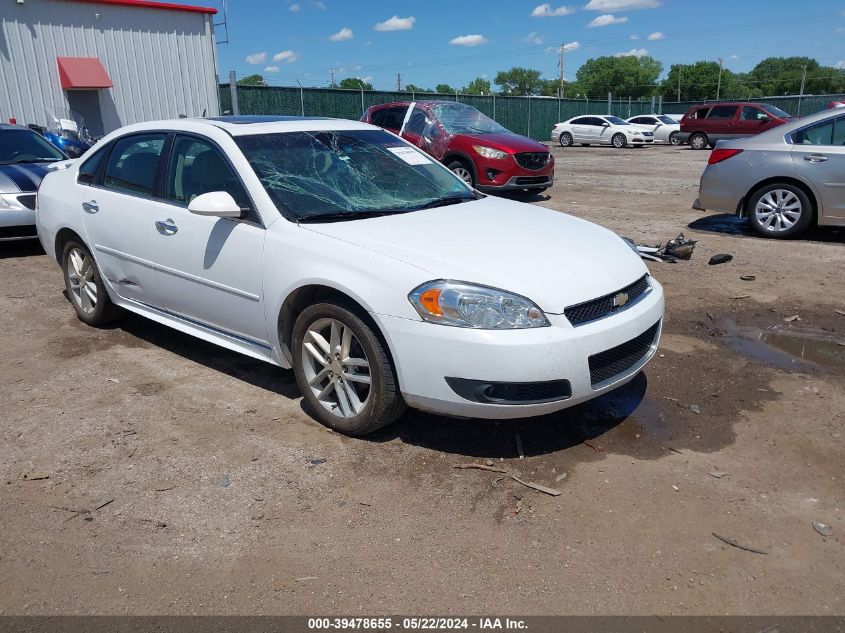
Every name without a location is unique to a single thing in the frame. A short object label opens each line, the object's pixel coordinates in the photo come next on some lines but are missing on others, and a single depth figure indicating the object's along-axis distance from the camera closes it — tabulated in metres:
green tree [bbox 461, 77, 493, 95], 120.30
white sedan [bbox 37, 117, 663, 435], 3.15
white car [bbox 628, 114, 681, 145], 30.88
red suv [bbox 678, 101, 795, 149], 25.41
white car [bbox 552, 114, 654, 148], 29.95
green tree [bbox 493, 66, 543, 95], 136.12
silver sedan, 7.73
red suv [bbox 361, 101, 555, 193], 11.55
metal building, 18.12
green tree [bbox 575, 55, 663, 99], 115.94
